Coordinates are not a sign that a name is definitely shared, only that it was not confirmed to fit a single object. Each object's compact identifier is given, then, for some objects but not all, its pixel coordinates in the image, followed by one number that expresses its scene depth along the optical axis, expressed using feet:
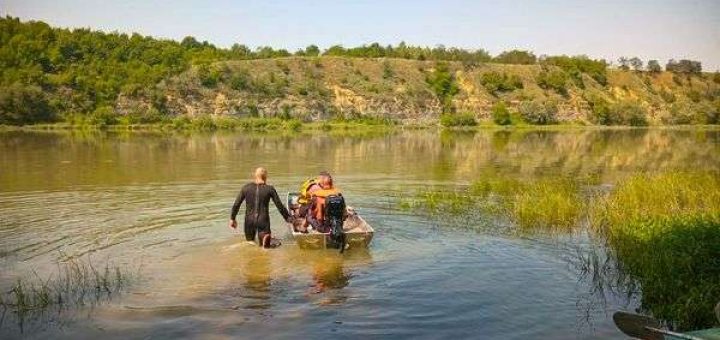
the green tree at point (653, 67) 545.81
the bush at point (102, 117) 314.55
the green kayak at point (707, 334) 22.16
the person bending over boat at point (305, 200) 49.19
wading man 47.19
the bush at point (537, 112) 377.91
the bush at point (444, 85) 415.72
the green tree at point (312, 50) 557.17
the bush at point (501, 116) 368.48
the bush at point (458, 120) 368.48
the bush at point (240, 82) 376.89
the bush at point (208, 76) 372.58
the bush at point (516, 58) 546.01
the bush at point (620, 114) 390.71
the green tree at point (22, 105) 294.66
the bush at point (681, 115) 396.80
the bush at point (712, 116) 384.27
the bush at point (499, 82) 433.07
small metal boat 45.65
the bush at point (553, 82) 446.60
